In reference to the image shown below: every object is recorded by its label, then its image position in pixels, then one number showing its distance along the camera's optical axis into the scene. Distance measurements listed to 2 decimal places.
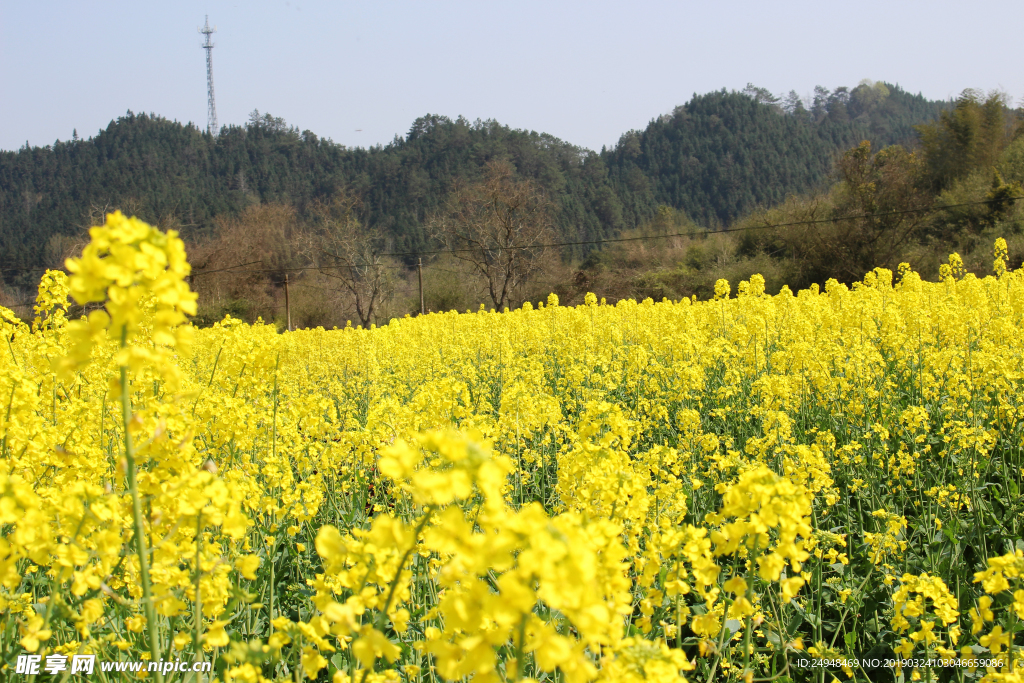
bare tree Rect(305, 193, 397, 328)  30.42
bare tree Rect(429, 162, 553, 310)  29.45
